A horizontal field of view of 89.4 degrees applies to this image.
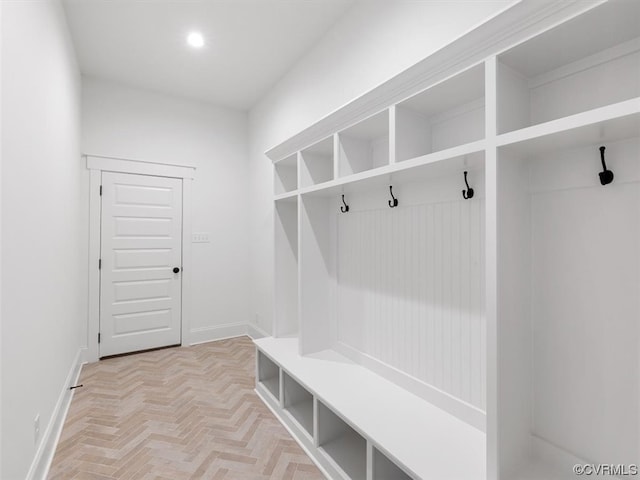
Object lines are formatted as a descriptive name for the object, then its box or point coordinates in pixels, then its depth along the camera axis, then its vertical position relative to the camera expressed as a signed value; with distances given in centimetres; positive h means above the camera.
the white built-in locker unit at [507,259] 107 -6
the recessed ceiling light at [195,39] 274 +180
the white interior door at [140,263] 354 -19
